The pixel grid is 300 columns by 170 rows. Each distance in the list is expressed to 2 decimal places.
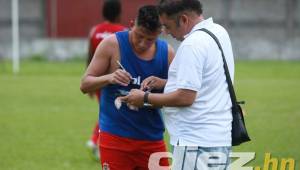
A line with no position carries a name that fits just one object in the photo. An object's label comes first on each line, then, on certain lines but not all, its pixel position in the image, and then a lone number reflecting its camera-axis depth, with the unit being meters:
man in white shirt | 11.16
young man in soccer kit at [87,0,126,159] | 23.42
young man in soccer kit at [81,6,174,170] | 13.79
